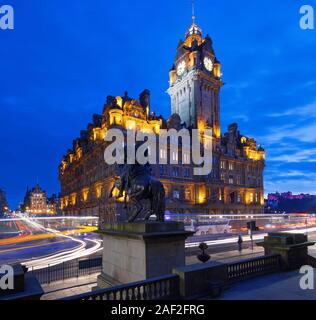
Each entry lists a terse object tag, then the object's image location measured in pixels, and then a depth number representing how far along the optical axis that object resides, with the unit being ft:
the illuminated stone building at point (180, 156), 200.34
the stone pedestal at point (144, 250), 31.45
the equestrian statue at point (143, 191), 37.32
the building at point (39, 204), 582.35
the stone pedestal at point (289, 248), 39.75
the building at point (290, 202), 531.21
